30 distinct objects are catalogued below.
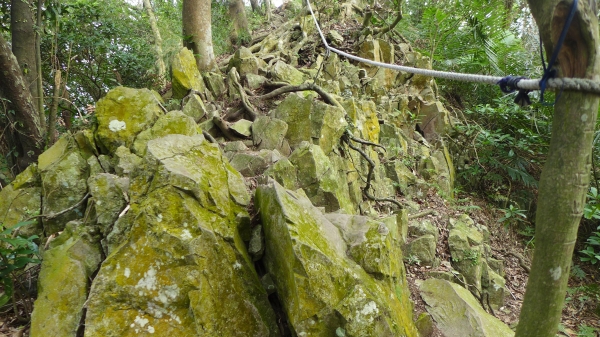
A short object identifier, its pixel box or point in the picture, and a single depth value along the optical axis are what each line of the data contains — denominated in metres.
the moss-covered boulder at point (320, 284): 2.29
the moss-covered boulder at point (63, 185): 3.32
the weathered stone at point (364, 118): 5.58
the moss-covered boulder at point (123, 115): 3.75
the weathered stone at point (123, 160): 3.31
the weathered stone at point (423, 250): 4.64
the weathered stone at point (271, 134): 4.54
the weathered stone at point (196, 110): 4.74
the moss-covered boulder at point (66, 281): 2.36
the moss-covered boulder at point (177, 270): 2.24
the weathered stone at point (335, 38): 8.44
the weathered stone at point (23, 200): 3.39
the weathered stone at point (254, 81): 5.81
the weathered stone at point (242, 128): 4.60
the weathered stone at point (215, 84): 5.64
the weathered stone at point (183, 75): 5.01
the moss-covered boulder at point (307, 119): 4.71
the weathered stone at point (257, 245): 2.79
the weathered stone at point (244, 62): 6.03
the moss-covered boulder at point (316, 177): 4.09
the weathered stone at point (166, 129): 3.67
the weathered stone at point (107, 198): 2.77
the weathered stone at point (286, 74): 6.17
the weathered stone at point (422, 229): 5.09
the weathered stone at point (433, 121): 8.13
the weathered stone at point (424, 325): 3.18
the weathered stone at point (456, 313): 3.34
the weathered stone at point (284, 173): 3.74
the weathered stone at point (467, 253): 4.81
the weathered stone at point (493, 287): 4.77
